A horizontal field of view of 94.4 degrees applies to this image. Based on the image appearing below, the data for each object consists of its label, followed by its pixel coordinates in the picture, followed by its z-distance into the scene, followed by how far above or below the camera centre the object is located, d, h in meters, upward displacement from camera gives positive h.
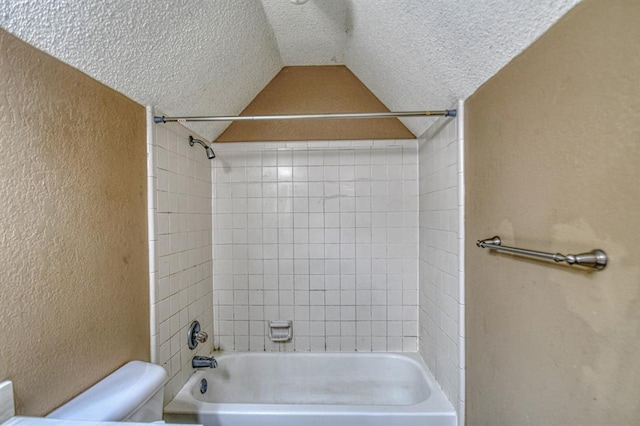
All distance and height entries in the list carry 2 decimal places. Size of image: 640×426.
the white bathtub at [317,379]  1.92 -1.12
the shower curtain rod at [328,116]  1.31 +0.44
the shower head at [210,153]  1.74 +0.36
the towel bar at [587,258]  0.62 -0.11
